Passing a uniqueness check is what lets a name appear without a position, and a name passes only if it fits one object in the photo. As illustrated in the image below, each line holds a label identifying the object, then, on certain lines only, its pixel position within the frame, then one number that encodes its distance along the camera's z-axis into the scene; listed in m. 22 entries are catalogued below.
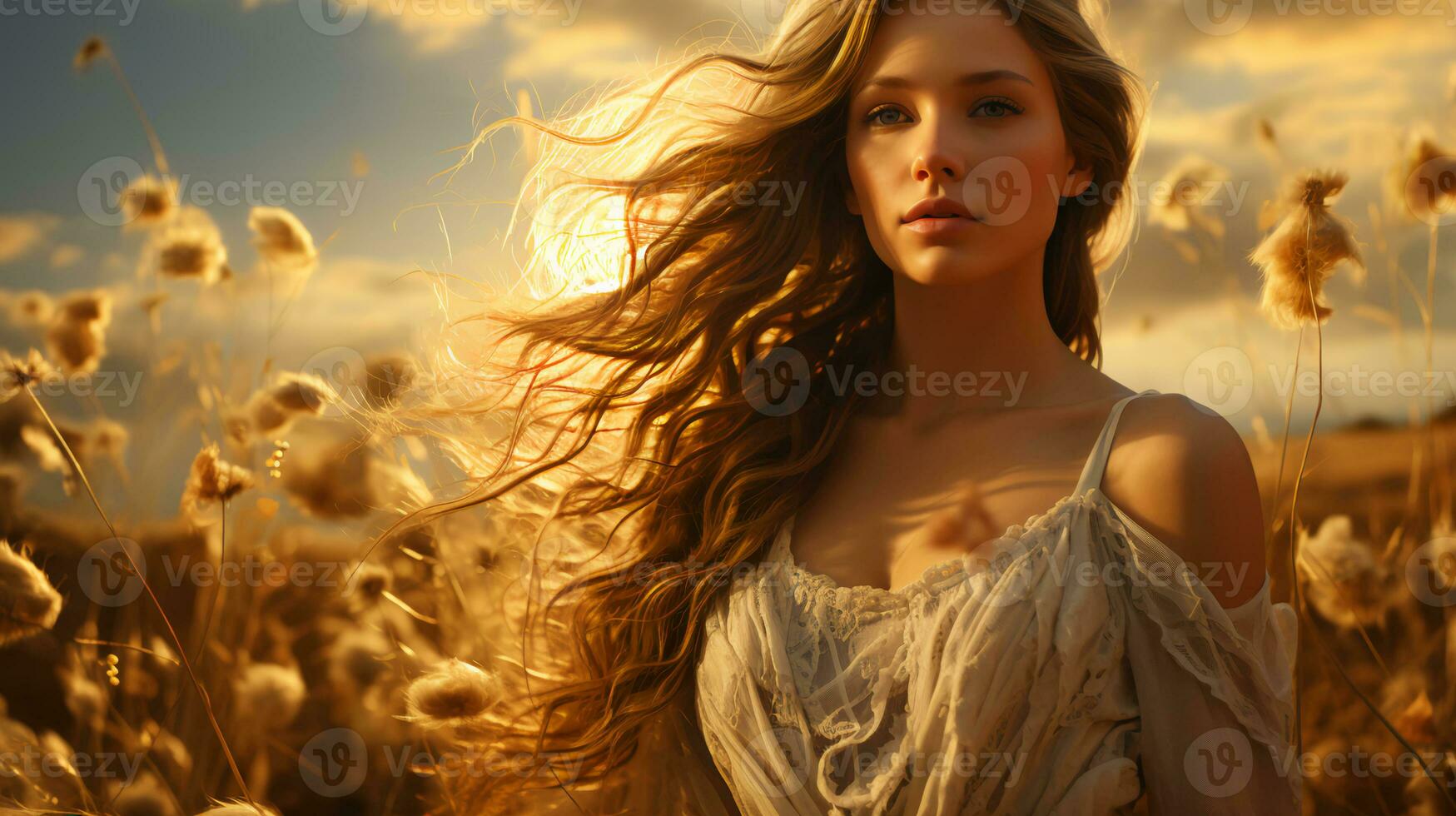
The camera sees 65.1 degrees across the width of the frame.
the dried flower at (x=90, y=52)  2.02
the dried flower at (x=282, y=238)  1.90
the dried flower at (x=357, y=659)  1.90
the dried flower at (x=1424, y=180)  1.69
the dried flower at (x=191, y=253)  1.93
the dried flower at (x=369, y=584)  1.86
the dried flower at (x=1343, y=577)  1.65
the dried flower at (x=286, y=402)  1.83
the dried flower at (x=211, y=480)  1.79
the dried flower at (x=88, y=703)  1.87
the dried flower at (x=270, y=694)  1.80
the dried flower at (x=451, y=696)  1.74
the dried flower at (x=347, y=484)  1.86
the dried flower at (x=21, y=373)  1.73
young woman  1.26
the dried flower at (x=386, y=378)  1.84
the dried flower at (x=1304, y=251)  1.63
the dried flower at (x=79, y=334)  1.85
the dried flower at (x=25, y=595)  1.68
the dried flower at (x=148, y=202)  1.96
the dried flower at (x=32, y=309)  1.92
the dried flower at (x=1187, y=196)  1.82
